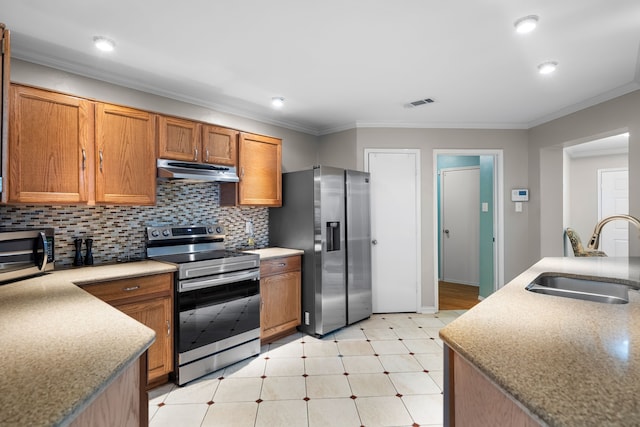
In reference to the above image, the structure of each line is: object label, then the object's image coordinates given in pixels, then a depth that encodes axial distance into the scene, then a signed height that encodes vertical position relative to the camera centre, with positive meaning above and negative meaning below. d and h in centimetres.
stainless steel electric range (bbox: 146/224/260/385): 246 -72
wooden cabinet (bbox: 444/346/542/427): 82 -56
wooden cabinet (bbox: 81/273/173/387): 216 -65
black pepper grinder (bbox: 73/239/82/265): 245 -30
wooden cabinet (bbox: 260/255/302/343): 311 -85
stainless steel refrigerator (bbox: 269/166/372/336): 332 -29
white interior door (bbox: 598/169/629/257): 539 +7
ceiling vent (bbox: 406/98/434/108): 326 +111
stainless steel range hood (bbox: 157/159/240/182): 266 +37
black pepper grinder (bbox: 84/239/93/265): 248 -32
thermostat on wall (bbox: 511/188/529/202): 399 +18
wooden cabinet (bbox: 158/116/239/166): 273 +64
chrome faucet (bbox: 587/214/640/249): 175 -11
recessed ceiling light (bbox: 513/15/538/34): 188 +111
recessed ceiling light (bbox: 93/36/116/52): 207 +111
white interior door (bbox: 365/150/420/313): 399 -23
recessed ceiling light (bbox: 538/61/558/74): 245 +110
